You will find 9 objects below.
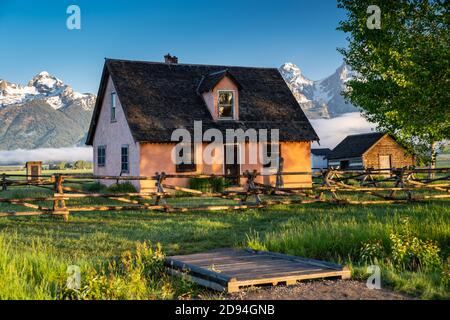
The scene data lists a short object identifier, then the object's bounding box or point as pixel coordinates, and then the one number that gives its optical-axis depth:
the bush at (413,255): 10.04
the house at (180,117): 29.08
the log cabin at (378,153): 51.88
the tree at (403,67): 18.09
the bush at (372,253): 10.63
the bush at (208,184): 28.75
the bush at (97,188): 31.08
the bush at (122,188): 28.31
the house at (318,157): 85.81
